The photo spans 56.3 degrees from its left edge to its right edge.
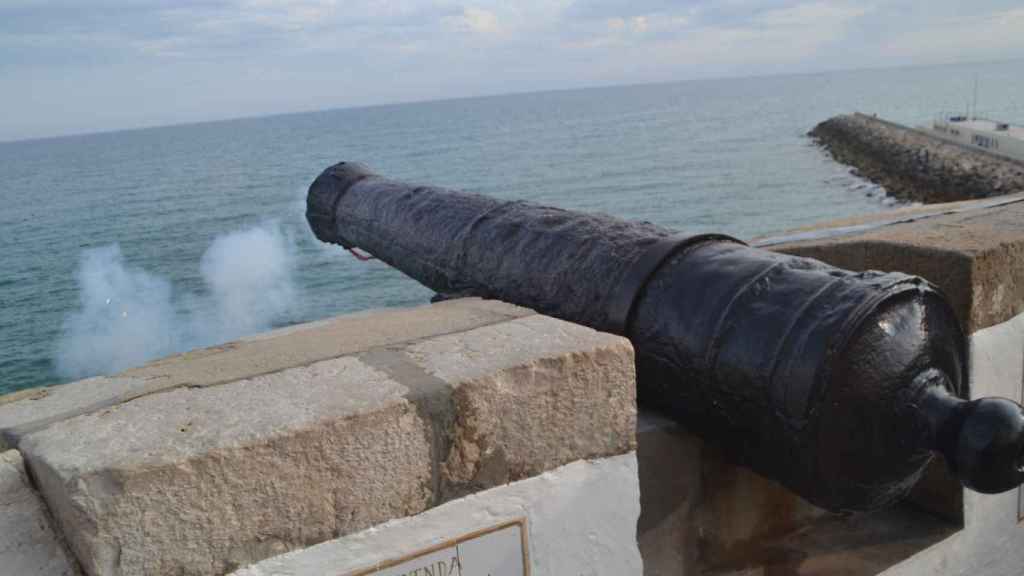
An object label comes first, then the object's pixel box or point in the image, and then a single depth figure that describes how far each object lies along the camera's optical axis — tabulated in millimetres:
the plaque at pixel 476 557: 1812
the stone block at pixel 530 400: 1899
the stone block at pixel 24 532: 1691
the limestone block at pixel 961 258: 3023
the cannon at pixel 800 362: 2160
